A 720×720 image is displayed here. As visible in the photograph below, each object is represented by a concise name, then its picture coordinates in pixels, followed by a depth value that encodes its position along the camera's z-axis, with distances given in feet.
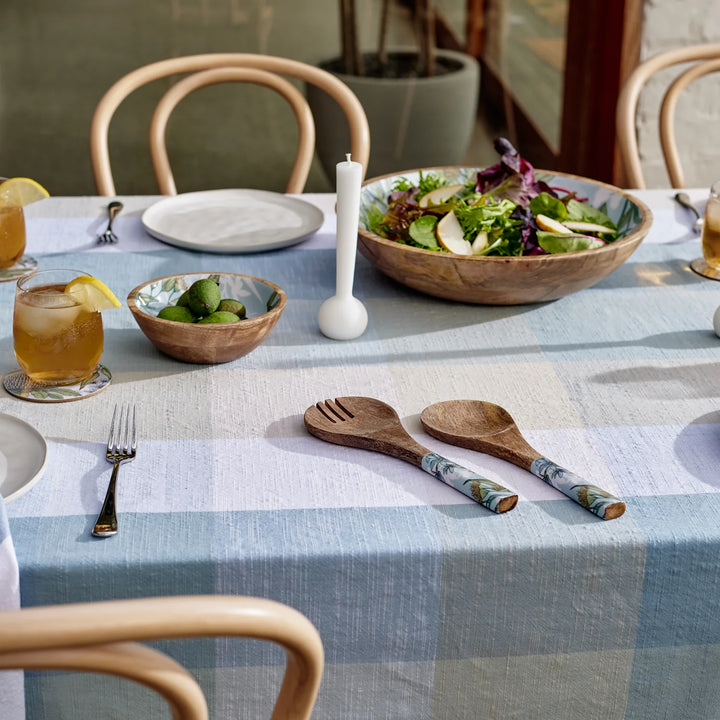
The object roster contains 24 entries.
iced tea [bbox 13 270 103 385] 5.70
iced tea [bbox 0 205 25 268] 6.58
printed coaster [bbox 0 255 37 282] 6.63
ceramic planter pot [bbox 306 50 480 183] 11.93
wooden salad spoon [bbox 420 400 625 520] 5.12
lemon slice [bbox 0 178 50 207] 6.53
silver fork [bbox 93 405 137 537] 4.99
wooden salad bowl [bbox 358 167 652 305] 6.22
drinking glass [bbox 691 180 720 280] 6.68
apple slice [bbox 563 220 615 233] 6.58
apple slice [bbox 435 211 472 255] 6.41
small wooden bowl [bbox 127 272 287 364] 5.81
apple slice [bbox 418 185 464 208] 6.76
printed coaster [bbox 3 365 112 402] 5.69
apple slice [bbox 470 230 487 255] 6.43
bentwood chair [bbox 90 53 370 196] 8.39
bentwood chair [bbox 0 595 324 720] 3.89
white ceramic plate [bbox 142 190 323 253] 6.99
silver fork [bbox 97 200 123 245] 7.06
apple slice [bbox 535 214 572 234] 6.47
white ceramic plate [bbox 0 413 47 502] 5.14
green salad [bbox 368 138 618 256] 6.45
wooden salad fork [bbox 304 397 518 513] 5.13
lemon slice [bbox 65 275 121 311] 5.73
